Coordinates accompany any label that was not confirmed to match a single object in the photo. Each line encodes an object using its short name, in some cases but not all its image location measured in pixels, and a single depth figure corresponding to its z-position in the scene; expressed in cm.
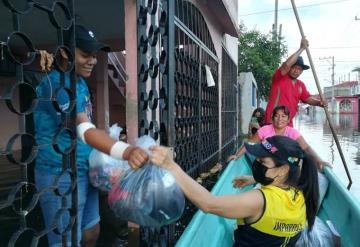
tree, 1902
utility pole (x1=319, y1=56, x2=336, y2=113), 5622
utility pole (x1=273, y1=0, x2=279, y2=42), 1998
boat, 231
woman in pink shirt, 422
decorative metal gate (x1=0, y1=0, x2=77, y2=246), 118
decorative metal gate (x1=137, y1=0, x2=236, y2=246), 221
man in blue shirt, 150
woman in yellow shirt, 180
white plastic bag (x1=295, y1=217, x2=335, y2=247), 269
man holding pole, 465
